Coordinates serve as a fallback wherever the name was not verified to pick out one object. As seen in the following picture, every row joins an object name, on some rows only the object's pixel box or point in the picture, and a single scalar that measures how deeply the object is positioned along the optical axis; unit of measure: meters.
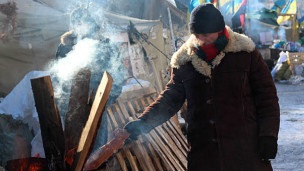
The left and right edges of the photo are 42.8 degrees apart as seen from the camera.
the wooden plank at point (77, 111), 2.89
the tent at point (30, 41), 7.61
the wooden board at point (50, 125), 2.64
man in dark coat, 2.68
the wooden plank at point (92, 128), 2.56
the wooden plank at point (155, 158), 4.68
